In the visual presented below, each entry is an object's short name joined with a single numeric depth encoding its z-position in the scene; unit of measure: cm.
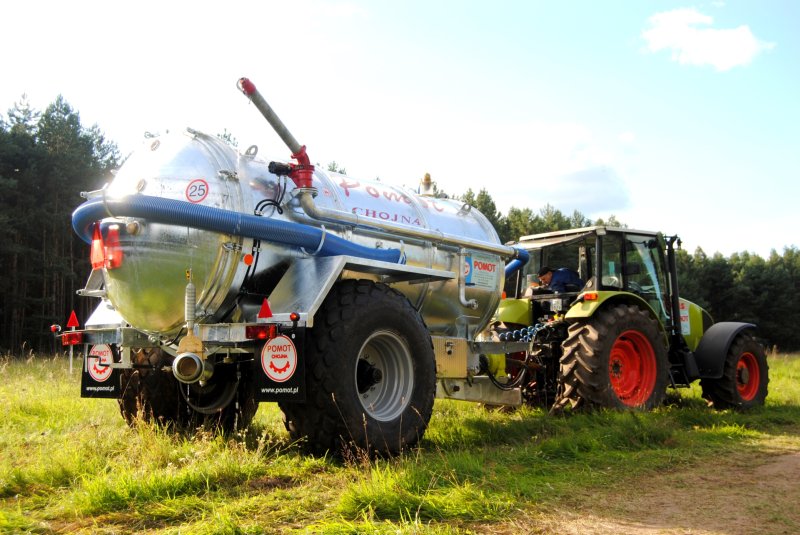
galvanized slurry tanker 505
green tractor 798
